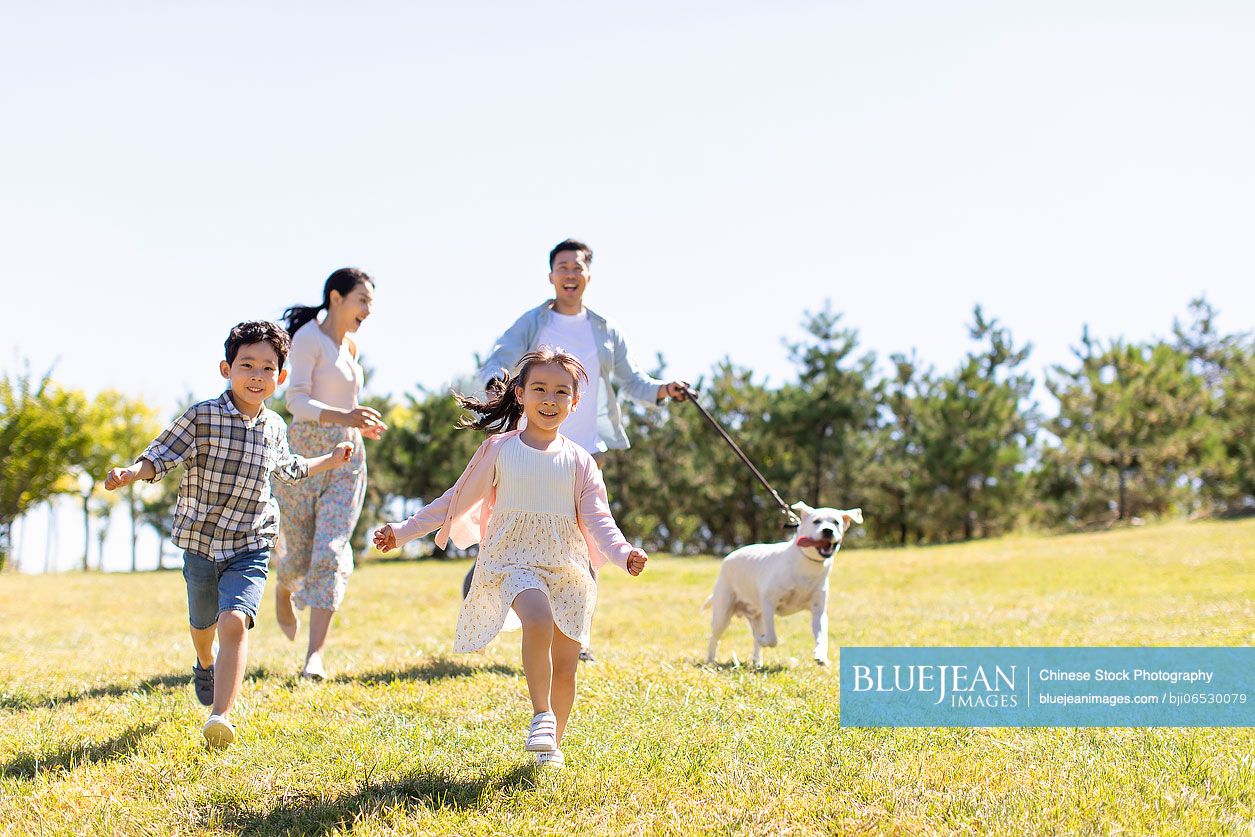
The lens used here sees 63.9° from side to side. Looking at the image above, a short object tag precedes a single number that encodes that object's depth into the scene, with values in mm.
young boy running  4777
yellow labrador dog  6480
